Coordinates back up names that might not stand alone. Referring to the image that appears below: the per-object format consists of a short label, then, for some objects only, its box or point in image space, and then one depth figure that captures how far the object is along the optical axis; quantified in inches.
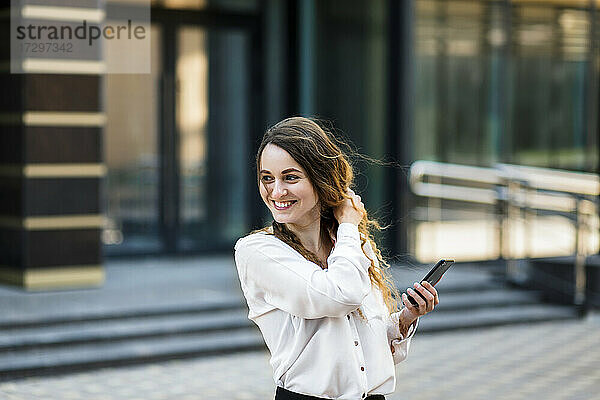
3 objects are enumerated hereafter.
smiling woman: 153.9
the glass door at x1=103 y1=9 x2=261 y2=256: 773.8
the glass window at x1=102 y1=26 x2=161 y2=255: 770.6
